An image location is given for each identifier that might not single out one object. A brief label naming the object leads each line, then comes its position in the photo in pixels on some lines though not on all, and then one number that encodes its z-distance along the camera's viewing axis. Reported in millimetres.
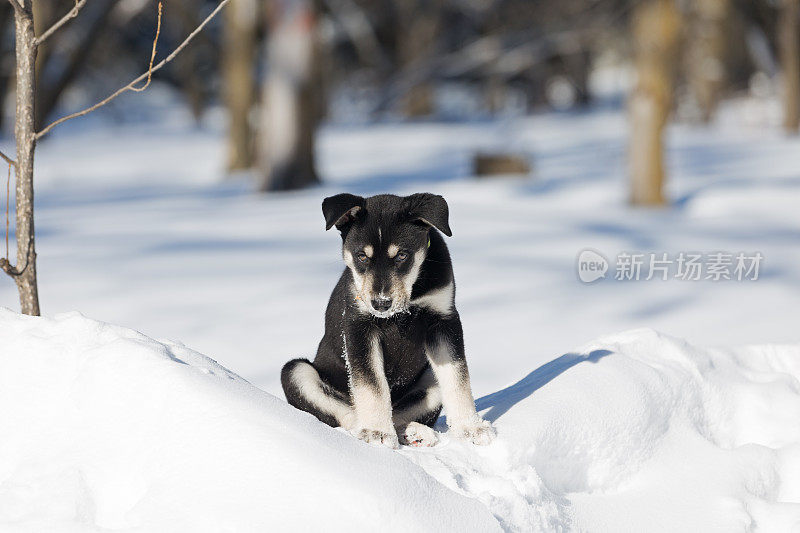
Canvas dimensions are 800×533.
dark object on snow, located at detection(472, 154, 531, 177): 15578
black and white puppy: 3426
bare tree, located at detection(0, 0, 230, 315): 3625
